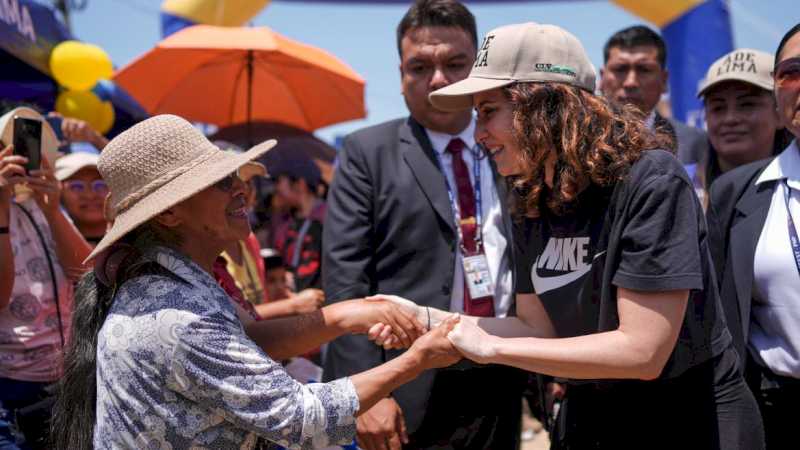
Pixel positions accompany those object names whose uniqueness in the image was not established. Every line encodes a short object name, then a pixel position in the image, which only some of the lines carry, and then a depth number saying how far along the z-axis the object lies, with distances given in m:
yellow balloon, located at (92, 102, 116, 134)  6.53
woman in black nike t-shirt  1.89
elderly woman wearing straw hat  1.94
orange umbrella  5.48
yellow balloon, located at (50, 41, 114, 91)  5.84
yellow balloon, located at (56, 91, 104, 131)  6.19
